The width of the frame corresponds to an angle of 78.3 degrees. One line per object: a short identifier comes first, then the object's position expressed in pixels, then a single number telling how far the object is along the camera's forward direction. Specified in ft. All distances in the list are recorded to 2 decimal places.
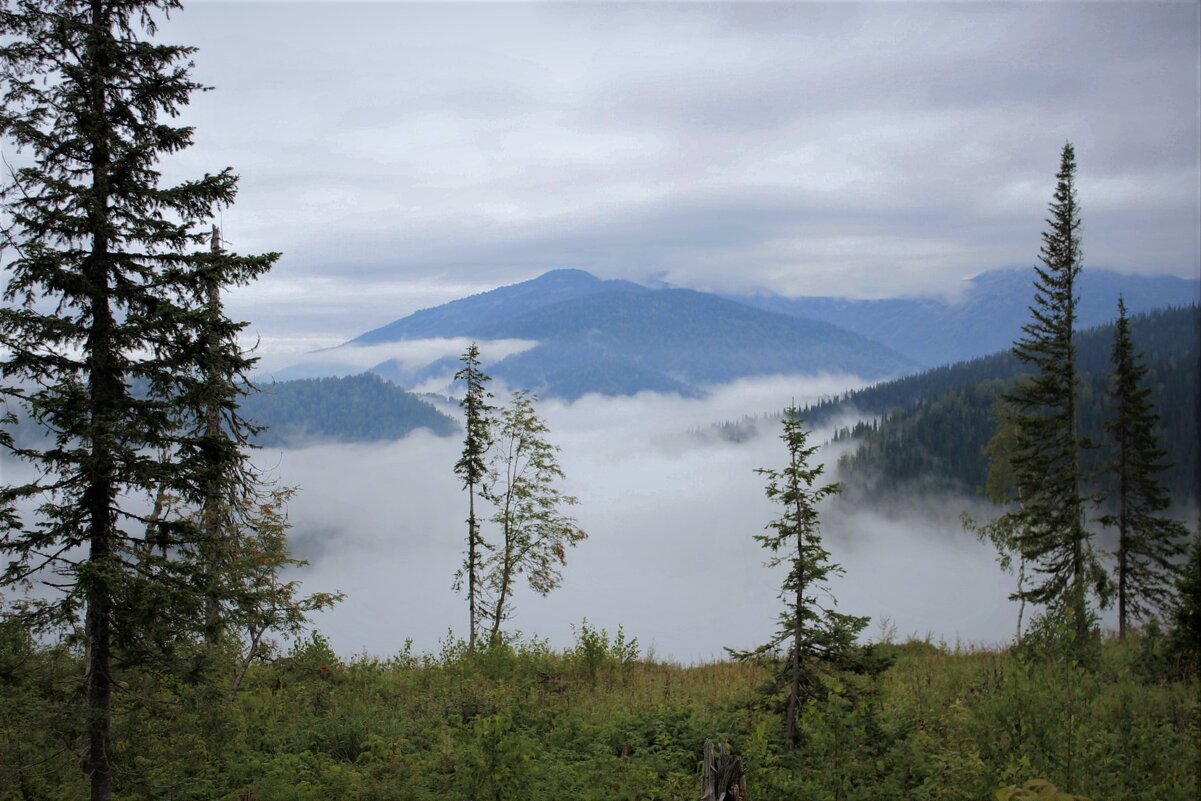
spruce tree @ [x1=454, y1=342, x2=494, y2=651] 88.53
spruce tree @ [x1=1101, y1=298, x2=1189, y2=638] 91.61
